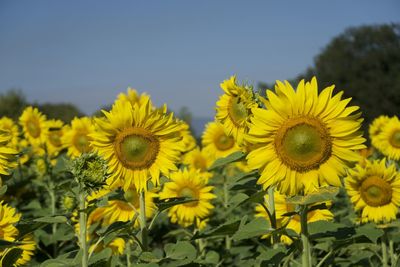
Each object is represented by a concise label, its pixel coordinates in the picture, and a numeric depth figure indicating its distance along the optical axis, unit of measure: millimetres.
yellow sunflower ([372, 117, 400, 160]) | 6621
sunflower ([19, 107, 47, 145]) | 7289
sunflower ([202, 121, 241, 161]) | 6555
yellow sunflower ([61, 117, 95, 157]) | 6339
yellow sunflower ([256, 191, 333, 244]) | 4301
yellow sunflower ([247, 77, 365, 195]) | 2756
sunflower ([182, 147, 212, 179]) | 7367
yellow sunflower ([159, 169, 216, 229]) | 5449
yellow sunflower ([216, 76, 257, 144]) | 3192
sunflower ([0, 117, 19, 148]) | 6960
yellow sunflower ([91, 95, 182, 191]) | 3182
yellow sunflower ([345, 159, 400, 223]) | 4289
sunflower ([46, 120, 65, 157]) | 7172
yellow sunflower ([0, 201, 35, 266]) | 3410
